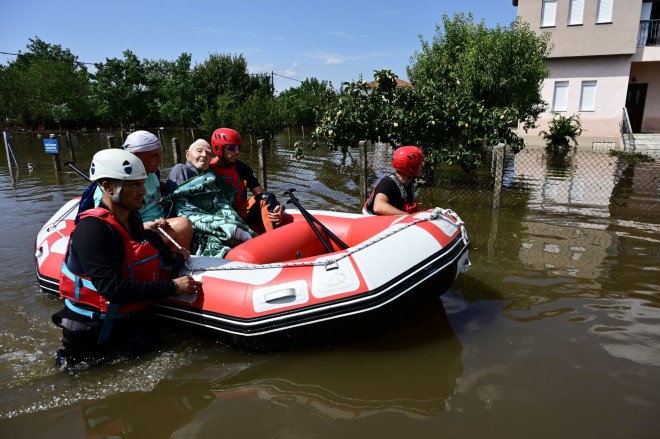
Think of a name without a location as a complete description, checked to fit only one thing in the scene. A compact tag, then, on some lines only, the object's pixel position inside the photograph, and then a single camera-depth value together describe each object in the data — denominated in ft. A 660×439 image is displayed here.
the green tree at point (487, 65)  34.60
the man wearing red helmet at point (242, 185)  14.03
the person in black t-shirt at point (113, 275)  8.72
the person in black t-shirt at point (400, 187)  13.38
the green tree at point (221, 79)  97.66
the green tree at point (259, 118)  62.23
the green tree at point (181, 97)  95.91
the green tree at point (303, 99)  118.52
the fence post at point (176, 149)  38.78
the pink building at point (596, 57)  54.65
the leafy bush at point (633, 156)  43.29
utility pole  107.44
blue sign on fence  38.32
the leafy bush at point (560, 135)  49.34
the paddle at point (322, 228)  13.35
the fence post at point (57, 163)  40.53
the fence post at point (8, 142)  34.74
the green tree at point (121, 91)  122.93
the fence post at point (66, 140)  49.27
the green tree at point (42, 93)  117.70
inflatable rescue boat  10.18
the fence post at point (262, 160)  30.23
